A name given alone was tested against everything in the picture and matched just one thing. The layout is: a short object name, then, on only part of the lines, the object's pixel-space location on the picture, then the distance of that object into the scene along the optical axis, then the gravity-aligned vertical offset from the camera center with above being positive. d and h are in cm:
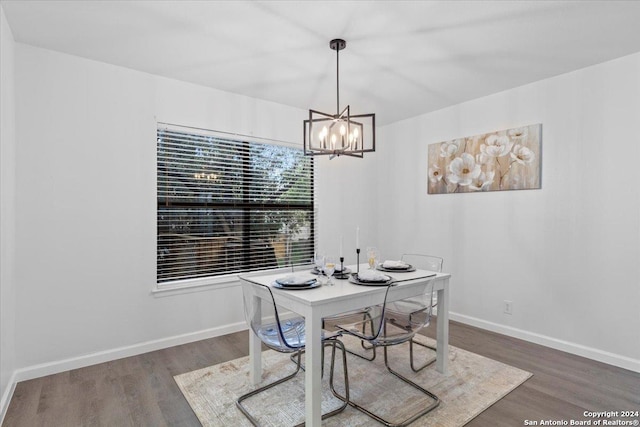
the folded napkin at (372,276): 227 -45
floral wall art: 329 +52
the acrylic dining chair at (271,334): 205 -81
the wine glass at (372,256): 274 -37
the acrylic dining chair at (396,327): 211 -80
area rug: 207 -125
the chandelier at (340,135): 235 +54
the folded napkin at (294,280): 217 -46
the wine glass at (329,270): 229 -40
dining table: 189 -58
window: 324 +5
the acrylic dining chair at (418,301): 255 -66
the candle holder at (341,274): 249 -48
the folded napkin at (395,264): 274 -44
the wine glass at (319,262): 252 -39
